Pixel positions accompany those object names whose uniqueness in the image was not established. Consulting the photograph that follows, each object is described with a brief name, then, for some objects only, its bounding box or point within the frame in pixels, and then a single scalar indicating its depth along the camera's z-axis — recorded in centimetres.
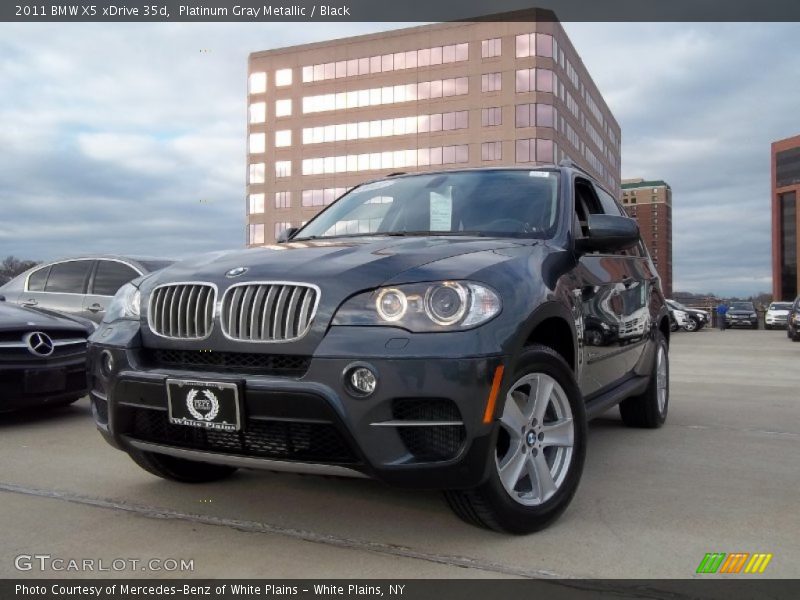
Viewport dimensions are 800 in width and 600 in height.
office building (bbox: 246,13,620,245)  5634
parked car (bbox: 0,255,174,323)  898
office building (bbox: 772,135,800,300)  9969
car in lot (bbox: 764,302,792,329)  3544
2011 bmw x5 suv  273
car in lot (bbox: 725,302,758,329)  3875
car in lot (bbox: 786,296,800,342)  2150
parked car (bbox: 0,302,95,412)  555
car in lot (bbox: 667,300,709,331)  3256
